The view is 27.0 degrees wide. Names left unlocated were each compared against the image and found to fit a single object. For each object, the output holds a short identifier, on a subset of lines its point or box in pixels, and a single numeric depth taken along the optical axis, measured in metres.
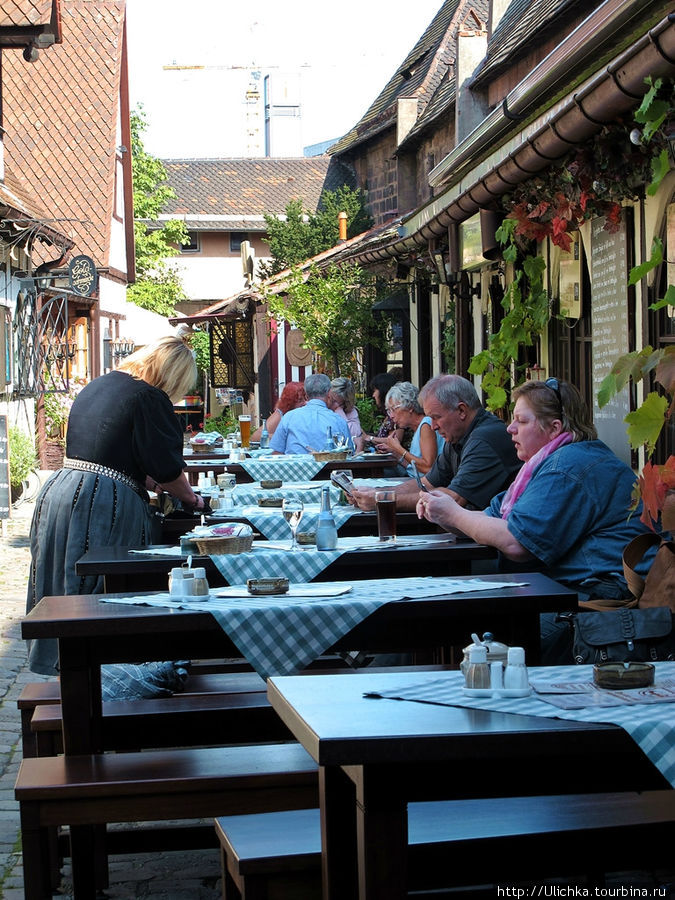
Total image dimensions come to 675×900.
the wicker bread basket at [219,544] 4.81
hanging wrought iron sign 19.48
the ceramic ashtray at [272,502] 6.64
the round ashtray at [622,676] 2.85
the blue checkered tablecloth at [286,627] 3.91
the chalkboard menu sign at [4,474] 13.51
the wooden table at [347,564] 4.84
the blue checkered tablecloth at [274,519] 5.84
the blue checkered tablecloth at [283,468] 9.99
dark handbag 3.73
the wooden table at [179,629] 3.89
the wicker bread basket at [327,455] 10.38
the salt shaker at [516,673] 2.82
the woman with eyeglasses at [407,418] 9.16
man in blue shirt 11.09
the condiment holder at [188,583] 4.18
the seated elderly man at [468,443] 6.38
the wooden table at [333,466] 10.24
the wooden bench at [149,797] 3.64
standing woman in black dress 5.82
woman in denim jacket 4.79
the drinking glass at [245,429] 12.30
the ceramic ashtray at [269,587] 4.22
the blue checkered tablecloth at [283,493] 7.48
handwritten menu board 7.65
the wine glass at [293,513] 5.09
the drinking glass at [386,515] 5.24
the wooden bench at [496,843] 3.06
